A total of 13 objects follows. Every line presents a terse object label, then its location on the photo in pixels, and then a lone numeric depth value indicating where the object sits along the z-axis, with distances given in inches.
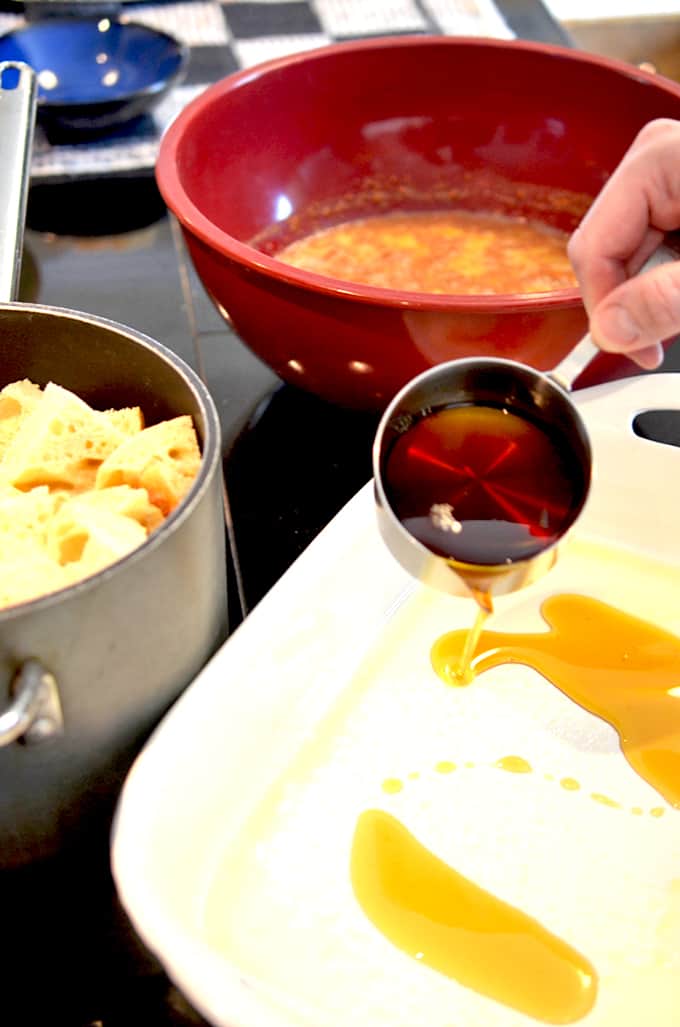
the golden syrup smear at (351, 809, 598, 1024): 23.6
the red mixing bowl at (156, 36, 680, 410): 37.4
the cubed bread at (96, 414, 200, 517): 24.3
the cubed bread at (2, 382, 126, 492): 25.6
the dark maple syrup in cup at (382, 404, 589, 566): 27.5
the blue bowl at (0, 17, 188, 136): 53.6
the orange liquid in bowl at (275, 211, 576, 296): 42.6
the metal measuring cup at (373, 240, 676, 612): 26.3
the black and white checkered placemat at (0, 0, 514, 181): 60.1
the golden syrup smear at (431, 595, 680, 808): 30.0
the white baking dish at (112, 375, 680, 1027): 22.9
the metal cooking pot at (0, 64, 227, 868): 19.7
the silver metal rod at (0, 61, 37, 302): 31.1
